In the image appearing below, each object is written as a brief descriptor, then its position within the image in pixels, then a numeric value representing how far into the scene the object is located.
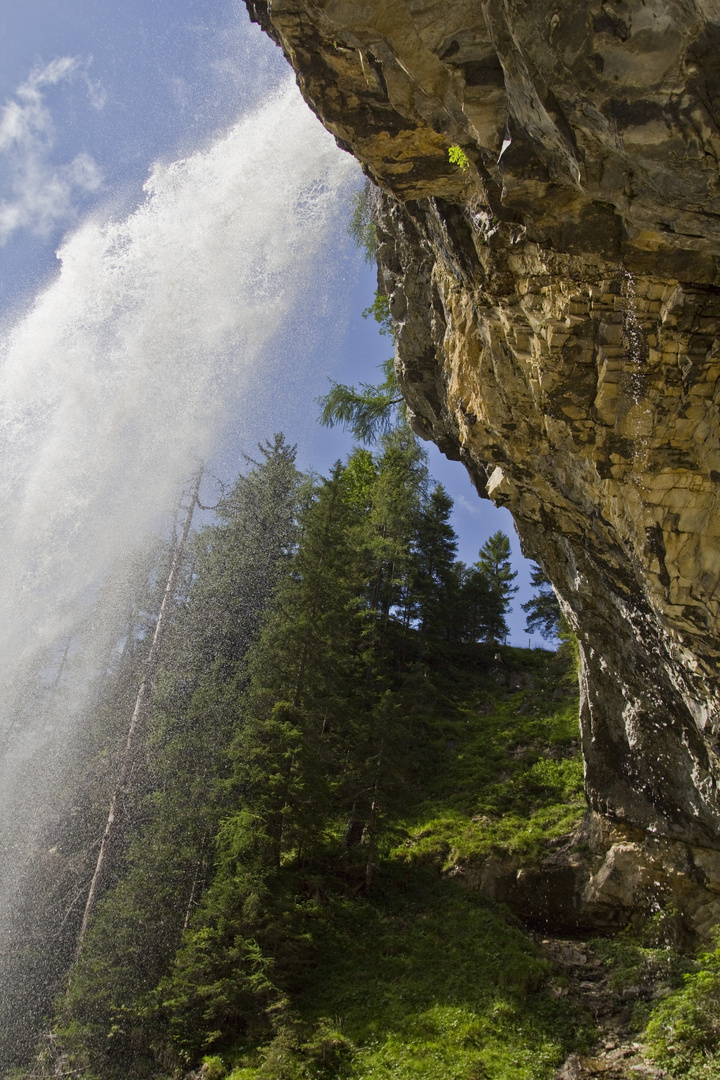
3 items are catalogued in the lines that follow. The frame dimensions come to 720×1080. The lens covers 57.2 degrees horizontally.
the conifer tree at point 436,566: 27.17
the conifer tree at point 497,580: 31.43
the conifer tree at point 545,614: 35.25
